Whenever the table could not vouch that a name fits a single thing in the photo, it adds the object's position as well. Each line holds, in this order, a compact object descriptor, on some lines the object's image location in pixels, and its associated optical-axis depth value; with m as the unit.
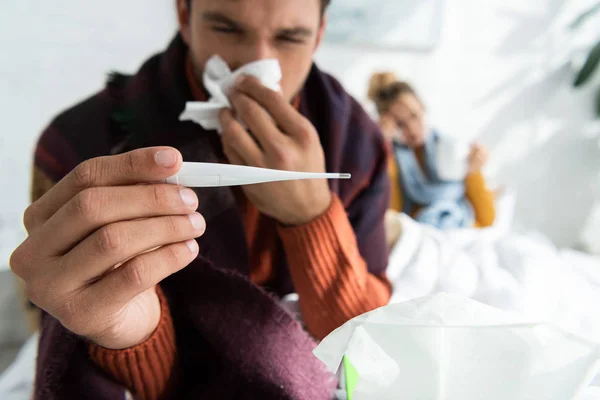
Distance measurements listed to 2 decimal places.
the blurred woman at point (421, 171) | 1.19
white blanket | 0.54
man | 0.27
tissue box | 0.28
